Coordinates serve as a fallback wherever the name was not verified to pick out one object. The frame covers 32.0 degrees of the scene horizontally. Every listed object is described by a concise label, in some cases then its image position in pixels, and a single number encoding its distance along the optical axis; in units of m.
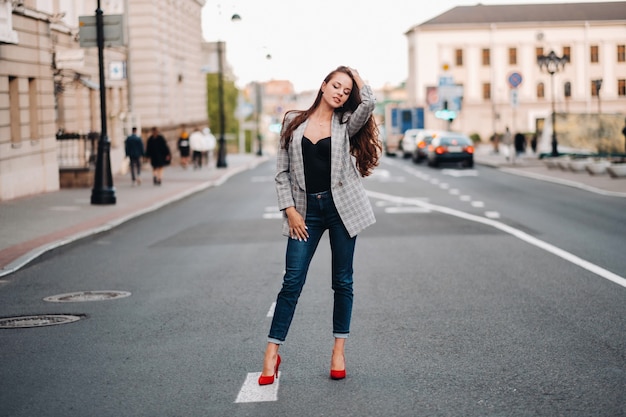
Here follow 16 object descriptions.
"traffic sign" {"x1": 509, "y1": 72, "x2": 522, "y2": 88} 42.12
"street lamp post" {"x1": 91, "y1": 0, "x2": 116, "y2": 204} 23.28
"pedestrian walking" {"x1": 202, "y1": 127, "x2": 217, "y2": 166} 47.22
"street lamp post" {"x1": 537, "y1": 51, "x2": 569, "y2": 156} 40.50
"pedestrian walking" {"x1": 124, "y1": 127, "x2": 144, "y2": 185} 32.94
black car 44.16
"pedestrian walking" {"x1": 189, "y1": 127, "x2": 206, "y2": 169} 45.78
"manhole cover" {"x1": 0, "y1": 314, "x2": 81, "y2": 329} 8.75
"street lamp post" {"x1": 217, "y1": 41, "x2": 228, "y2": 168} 49.00
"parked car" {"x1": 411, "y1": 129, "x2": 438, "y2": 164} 49.31
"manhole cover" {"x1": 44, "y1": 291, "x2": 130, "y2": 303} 10.15
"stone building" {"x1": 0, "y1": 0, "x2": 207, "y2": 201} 26.94
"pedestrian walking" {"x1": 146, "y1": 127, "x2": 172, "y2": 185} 32.53
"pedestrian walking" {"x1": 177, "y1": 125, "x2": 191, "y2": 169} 45.64
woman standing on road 6.18
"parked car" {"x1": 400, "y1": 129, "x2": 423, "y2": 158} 56.78
